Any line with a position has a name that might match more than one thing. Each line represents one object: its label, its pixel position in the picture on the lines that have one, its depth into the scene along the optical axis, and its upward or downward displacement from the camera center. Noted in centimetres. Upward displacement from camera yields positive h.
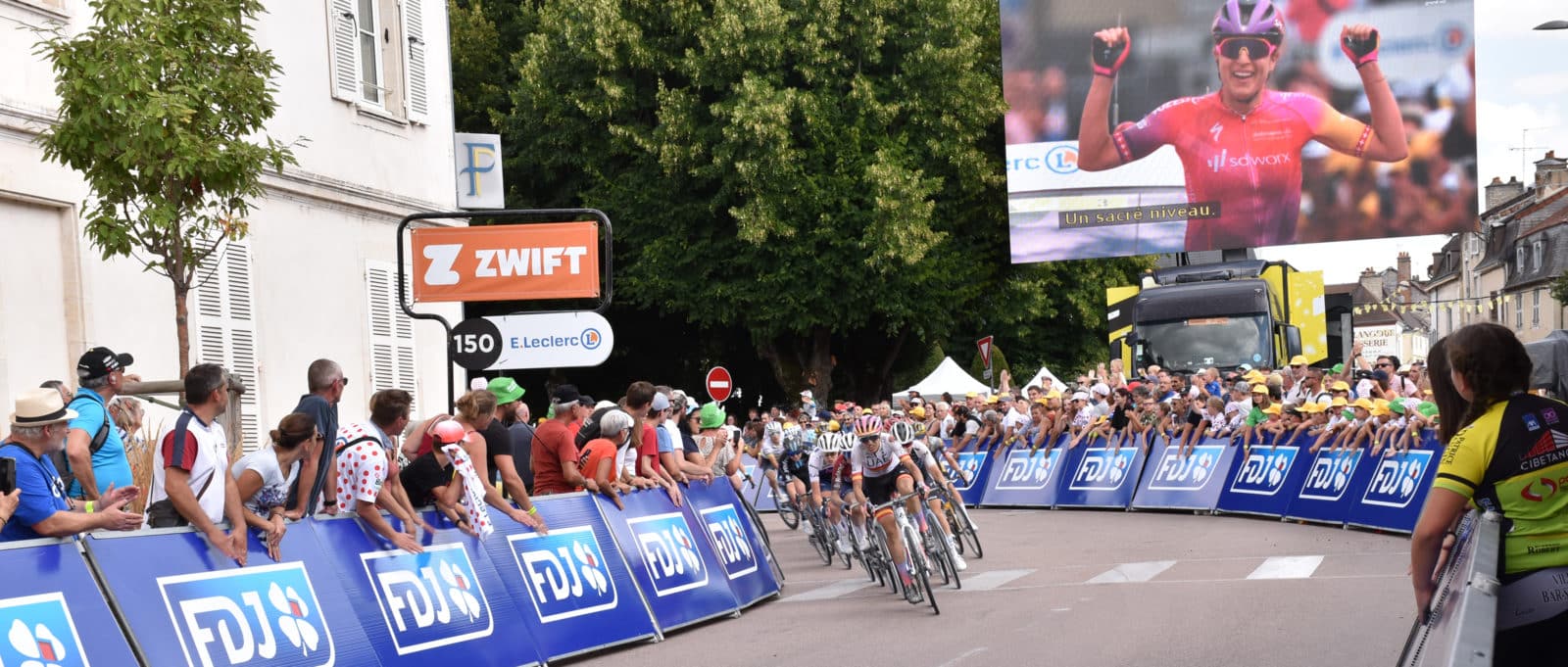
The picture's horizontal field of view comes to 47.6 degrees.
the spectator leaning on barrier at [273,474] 884 -81
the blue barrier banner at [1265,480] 2175 -266
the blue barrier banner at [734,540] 1443 -207
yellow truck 3155 -85
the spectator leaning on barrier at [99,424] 938 -55
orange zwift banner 1513 +34
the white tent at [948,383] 4016 -229
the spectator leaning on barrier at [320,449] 920 -74
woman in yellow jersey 515 -71
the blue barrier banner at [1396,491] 1870 -245
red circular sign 3516 -181
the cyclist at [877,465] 1550 -158
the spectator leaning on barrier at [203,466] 839 -73
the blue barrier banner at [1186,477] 2364 -279
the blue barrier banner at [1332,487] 2019 -257
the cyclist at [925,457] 1577 -165
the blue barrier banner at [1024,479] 2703 -311
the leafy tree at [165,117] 1236 +141
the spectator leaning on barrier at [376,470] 970 -89
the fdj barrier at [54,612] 705 -119
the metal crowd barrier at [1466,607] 395 -87
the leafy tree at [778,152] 3519 +285
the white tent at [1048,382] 2881 -174
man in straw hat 747 -69
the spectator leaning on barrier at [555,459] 1282 -117
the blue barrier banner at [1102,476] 2533 -291
